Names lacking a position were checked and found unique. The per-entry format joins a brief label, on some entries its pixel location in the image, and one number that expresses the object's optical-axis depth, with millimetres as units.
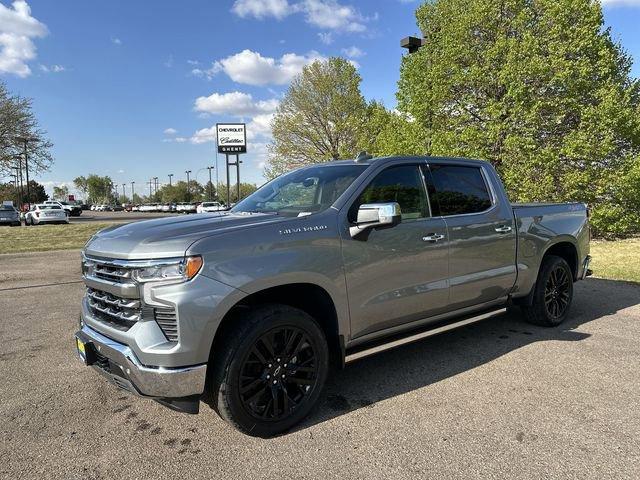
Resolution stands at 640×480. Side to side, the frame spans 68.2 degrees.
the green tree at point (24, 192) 88000
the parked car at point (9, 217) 30906
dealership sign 38312
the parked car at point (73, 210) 50816
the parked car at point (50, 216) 29698
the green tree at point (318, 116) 34938
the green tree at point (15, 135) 36438
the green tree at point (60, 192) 152625
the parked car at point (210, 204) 46806
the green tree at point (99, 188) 143875
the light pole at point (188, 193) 112688
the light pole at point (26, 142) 36688
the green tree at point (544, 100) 13031
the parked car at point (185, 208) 64075
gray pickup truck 2850
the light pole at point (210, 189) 104625
